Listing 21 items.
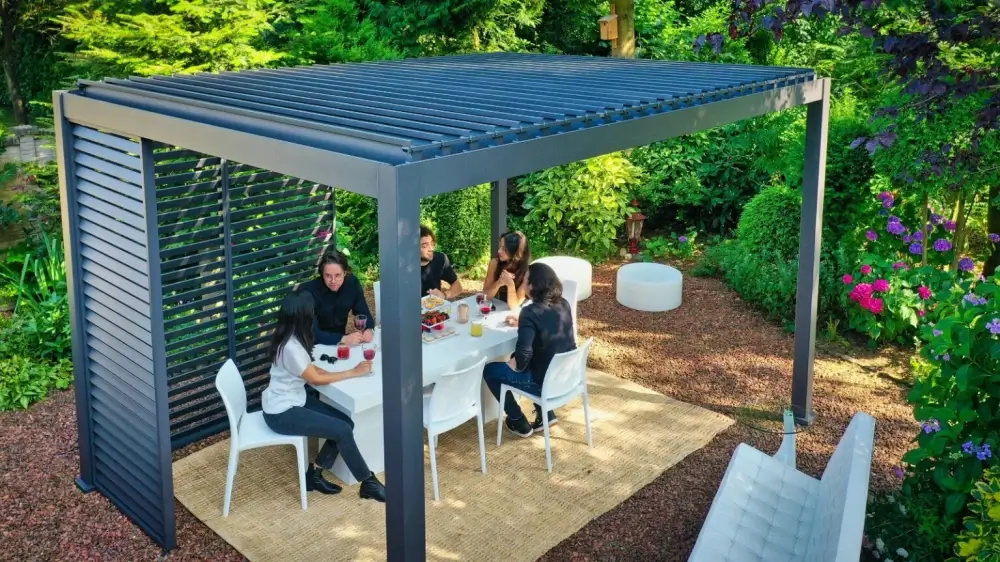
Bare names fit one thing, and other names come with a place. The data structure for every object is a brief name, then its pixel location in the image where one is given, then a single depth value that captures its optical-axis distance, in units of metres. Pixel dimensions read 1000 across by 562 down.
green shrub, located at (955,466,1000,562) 3.76
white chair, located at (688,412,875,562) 3.98
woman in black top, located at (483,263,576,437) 6.32
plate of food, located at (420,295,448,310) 7.22
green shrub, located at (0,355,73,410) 7.29
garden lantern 11.58
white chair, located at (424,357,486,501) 5.93
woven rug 5.53
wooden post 12.24
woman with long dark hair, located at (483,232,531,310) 7.34
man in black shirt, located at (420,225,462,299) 7.64
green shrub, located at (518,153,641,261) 11.05
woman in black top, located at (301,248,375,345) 6.61
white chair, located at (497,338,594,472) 6.29
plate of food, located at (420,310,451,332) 6.77
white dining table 5.82
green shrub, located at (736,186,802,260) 9.34
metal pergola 3.86
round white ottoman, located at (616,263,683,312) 9.46
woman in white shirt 5.59
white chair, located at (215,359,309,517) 5.68
